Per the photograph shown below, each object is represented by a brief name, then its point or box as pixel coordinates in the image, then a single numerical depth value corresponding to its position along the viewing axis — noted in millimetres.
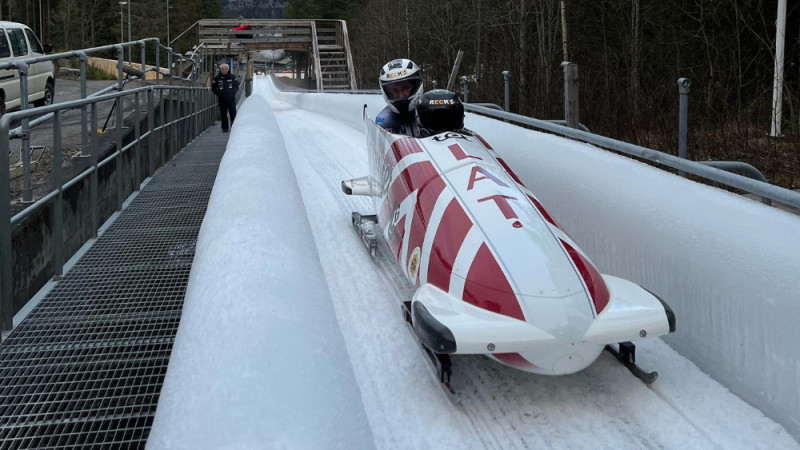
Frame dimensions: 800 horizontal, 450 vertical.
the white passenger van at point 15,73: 9055
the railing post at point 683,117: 3661
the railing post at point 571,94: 5578
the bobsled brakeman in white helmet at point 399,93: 4141
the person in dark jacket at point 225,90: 11664
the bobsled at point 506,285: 2082
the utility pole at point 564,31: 15000
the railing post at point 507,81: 6691
